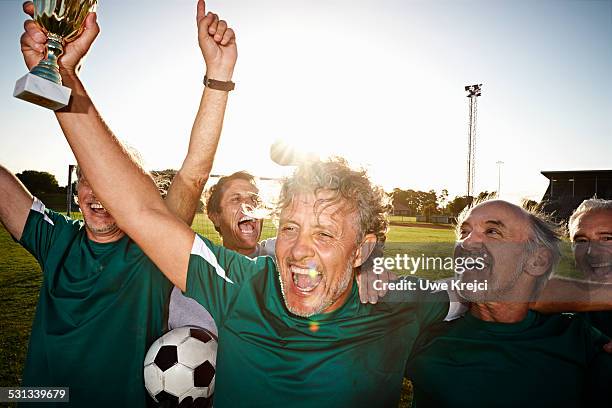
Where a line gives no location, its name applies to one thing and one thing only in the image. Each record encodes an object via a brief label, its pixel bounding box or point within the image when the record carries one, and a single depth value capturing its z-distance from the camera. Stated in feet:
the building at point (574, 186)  150.02
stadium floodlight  144.56
